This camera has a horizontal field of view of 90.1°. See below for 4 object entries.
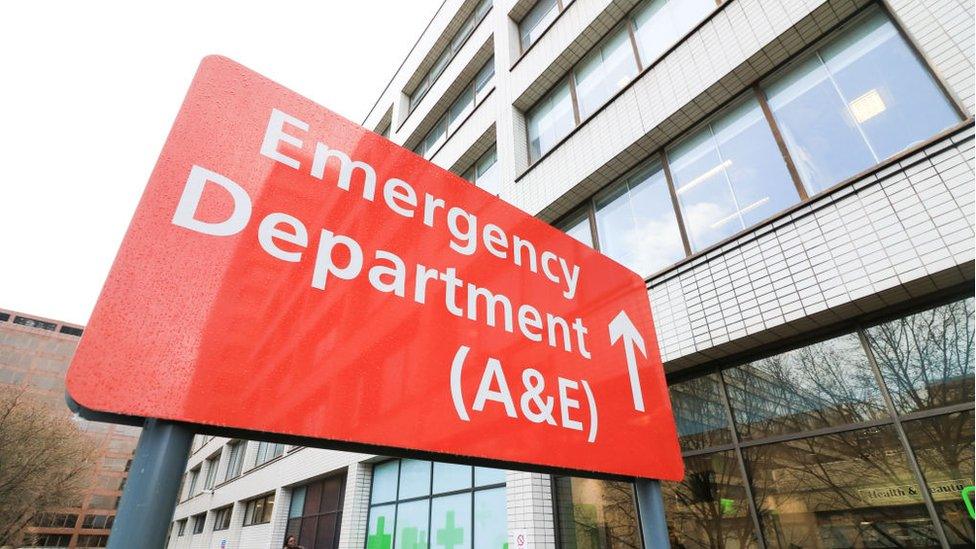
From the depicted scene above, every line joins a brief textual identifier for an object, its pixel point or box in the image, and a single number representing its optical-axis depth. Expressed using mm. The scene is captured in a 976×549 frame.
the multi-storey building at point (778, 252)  3902
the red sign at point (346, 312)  1025
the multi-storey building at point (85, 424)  61500
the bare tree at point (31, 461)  21688
